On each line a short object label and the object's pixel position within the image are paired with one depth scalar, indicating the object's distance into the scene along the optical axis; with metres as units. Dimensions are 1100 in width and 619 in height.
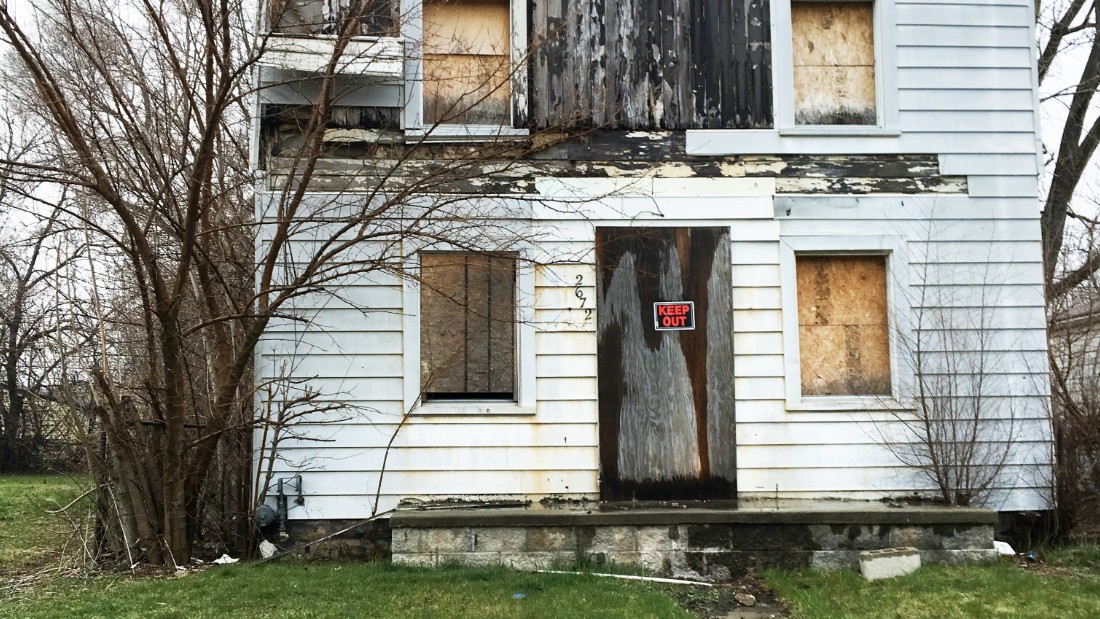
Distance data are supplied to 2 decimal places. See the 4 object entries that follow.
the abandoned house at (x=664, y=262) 8.41
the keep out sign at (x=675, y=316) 8.67
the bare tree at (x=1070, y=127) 15.81
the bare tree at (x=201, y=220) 7.19
